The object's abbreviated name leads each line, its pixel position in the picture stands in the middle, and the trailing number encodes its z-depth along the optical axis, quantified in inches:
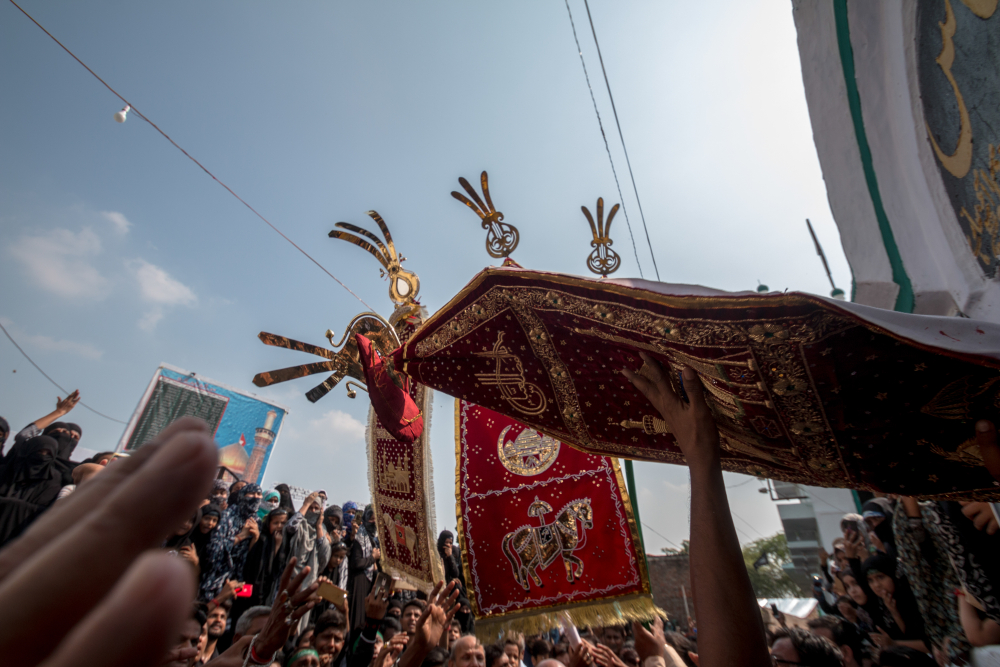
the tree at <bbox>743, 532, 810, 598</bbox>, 1212.7
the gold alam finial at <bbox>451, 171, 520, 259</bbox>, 159.3
